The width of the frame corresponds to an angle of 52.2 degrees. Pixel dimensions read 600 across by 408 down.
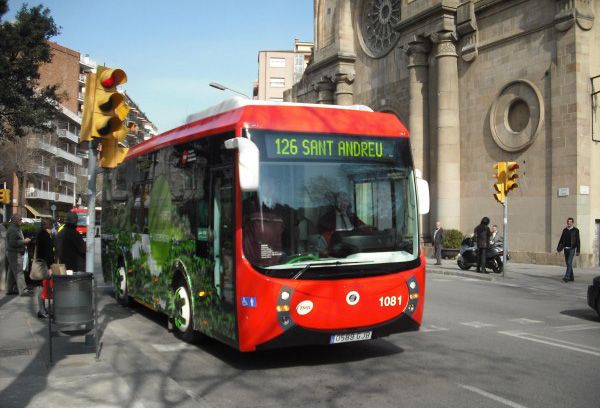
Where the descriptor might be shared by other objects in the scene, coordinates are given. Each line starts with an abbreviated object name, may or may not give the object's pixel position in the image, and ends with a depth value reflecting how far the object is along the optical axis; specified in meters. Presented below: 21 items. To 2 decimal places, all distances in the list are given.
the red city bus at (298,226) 6.38
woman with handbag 11.07
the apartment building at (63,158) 71.50
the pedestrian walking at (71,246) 9.19
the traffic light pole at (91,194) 7.46
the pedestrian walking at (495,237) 21.26
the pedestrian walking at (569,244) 17.28
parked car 10.69
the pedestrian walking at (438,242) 23.07
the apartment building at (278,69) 100.44
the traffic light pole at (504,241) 18.55
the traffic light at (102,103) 7.23
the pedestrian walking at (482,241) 19.62
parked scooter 20.05
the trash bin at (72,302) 7.01
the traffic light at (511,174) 18.48
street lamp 26.67
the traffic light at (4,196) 19.88
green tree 21.62
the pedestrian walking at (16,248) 13.01
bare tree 46.31
